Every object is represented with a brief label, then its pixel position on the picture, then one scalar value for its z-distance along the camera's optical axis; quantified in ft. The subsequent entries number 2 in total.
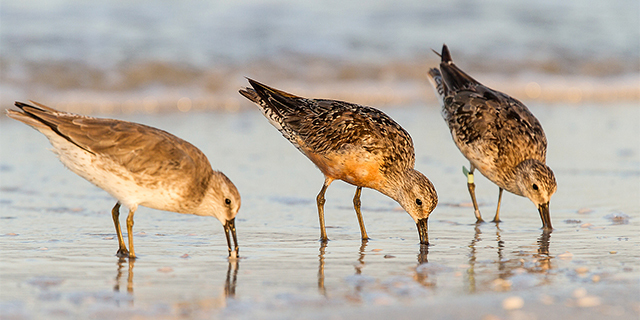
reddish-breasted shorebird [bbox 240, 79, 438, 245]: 43.57
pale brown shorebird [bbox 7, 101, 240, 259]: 38.42
